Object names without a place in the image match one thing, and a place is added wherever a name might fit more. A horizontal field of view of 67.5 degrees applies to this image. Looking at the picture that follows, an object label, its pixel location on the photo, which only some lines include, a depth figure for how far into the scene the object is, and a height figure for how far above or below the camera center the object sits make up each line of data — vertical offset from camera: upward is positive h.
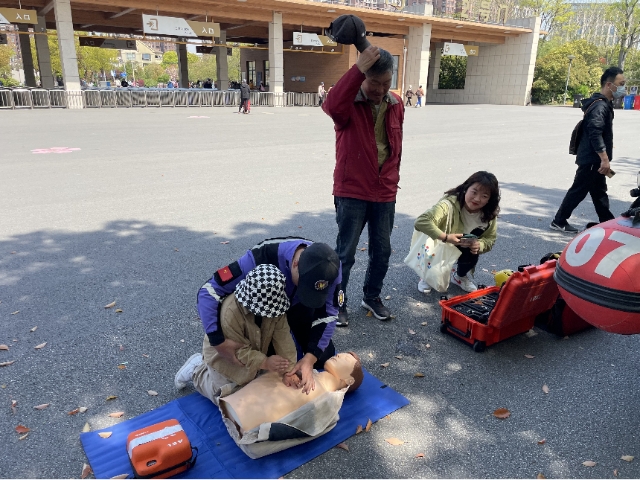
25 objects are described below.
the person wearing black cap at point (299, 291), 2.44 -1.02
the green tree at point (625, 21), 54.12 +9.31
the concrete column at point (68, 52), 23.86 +1.79
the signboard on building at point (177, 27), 26.38 +3.64
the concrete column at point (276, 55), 29.81 +2.46
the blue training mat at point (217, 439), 2.50 -1.87
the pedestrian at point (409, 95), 34.03 +0.27
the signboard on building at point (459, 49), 38.06 +3.97
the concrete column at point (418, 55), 35.03 +3.13
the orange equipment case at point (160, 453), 2.37 -1.73
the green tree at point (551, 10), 58.03 +11.08
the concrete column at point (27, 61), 33.44 +1.91
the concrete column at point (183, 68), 39.01 +1.94
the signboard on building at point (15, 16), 23.28 +3.43
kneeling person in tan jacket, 2.49 -1.33
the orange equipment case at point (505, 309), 3.39 -1.55
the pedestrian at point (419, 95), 33.81 +0.28
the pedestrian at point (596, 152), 5.87 -0.58
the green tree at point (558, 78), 42.16 +2.19
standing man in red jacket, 3.26 -0.44
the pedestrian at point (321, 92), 29.89 +0.27
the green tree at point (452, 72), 45.62 +2.59
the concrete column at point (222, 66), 35.06 +1.96
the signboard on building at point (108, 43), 35.25 +3.45
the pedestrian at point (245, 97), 24.27 -0.13
